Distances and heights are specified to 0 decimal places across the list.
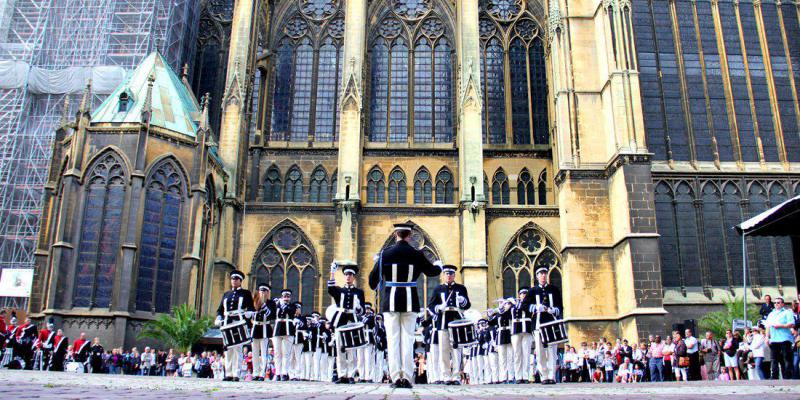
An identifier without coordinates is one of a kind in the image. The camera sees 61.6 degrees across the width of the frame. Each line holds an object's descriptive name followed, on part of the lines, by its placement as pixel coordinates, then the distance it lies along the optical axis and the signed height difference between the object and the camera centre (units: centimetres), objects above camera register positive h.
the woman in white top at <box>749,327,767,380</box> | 1489 +31
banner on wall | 2855 +334
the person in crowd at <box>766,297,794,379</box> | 1334 +58
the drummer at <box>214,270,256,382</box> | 1298 +93
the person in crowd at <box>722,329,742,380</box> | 1675 +23
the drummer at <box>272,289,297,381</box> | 1428 +59
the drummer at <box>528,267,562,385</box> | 1249 +98
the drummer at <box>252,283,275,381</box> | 1405 +68
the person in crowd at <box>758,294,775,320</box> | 1501 +121
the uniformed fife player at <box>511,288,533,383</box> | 1295 +49
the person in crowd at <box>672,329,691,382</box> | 1786 +17
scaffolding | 2973 +1413
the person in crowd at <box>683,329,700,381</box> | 1770 +19
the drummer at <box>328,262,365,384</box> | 1201 +104
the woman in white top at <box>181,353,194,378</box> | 2147 -12
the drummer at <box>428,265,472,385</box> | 1112 +89
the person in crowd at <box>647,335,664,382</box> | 1911 +1
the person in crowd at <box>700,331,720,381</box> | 1859 +24
